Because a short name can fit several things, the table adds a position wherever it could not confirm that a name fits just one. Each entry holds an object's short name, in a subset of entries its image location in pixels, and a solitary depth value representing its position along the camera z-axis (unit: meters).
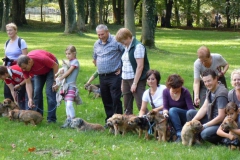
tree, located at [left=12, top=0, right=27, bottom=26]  62.09
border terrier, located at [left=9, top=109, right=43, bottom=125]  11.65
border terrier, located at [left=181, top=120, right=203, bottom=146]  9.21
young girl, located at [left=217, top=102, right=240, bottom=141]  8.87
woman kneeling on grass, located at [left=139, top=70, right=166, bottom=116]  10.42
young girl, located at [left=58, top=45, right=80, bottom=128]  11.59
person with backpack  12.80
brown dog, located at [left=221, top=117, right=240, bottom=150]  8.79
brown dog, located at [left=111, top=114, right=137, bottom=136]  10.31
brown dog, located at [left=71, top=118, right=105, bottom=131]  11.03
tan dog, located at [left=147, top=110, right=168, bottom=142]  9.77
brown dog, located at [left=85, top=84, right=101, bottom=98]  16.36
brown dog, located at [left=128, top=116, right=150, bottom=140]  10.03
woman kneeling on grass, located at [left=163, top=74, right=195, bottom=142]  9.89
